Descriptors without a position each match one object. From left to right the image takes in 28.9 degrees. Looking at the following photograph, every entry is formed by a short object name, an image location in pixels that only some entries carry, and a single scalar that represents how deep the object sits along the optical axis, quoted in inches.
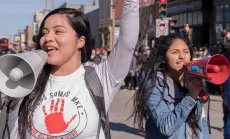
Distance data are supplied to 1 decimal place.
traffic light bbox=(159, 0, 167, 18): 558.9
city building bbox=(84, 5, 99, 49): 1803.6
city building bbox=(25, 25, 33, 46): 3447.3
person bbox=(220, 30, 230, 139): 141.6
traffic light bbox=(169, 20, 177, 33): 543.9
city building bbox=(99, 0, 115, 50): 1560.0
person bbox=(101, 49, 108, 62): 702.4
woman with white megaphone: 91.8
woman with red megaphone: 113.0
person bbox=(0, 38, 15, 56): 401.7
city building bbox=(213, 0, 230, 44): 924.0
